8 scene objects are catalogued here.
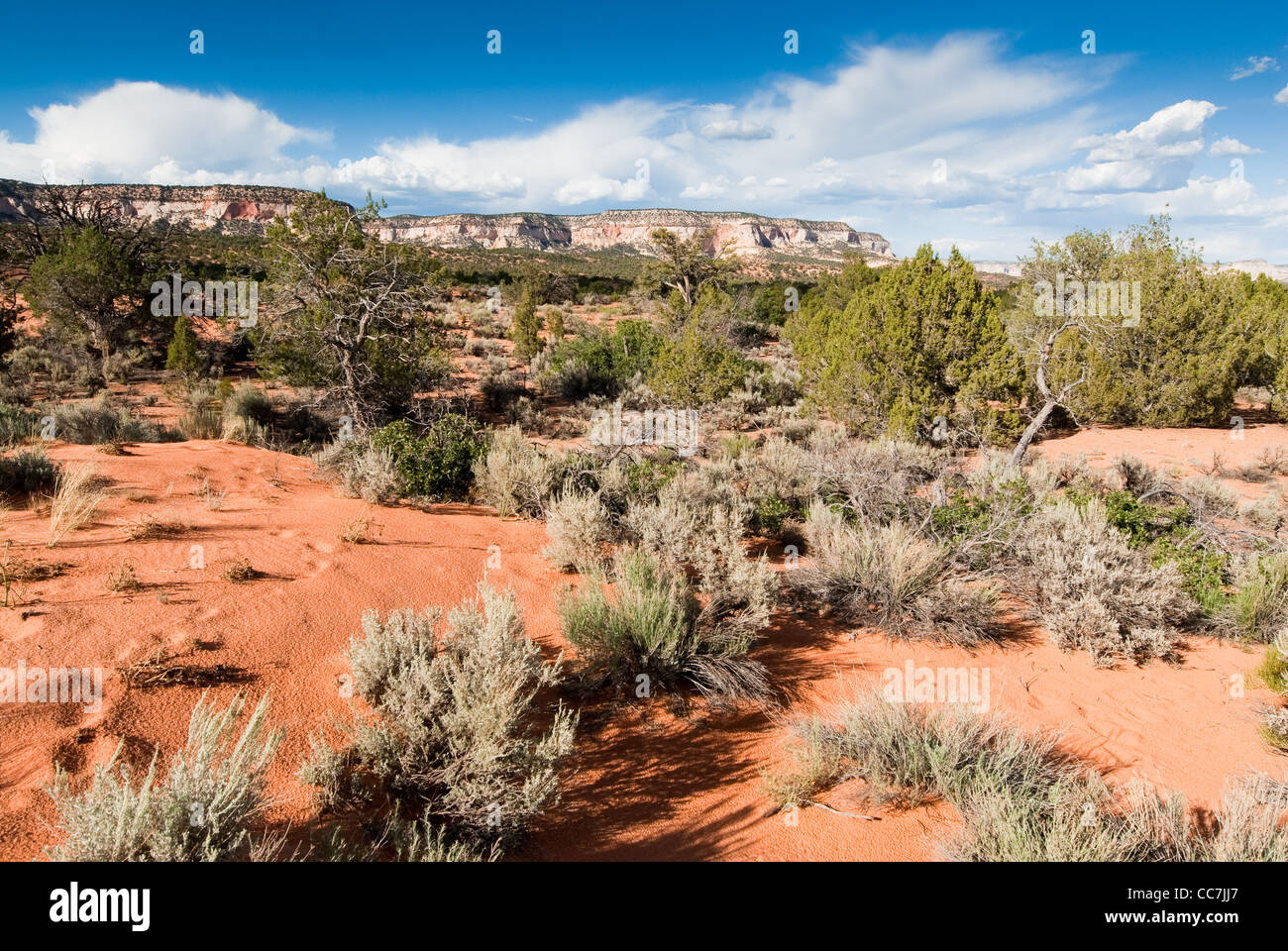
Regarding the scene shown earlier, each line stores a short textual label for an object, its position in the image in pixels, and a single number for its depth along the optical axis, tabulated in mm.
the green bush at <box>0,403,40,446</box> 6679
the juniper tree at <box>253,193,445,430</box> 10141
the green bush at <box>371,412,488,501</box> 7598
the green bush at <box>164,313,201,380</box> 14922
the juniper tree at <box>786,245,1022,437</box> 12492
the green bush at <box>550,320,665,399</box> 17078
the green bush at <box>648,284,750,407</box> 13992
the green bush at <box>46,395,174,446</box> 8336
